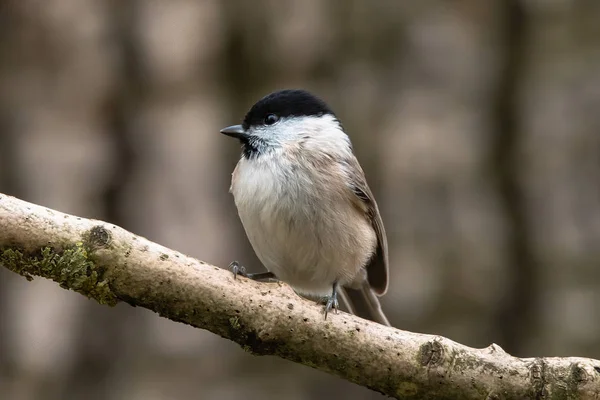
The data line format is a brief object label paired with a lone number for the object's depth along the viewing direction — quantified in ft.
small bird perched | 21.90
